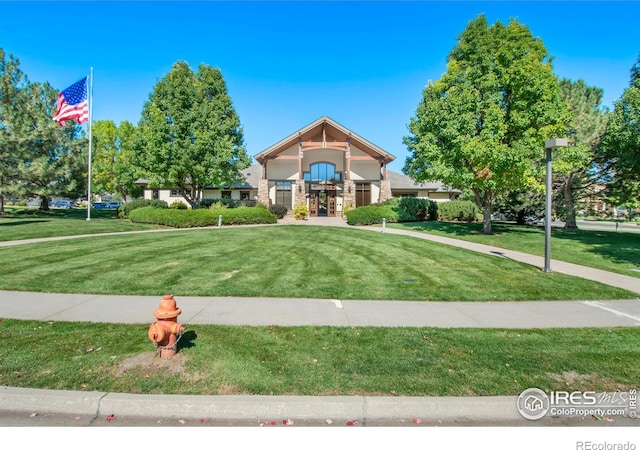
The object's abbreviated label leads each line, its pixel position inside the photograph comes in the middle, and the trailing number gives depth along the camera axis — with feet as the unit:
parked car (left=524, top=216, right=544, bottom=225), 99.78
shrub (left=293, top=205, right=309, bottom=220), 92.38
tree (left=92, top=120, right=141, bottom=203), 120.16
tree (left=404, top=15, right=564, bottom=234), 49.21
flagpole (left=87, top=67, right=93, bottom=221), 77.30
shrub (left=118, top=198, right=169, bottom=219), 96.99
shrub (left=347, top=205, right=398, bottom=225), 78.89
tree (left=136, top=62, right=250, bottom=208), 79.46
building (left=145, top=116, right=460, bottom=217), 101.45
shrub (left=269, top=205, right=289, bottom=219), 94.38
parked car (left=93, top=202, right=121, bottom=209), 194.38
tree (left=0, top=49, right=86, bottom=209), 76.64
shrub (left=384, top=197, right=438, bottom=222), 85.10
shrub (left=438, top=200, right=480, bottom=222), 102.06
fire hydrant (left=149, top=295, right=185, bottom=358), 12.46
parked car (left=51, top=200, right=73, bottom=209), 205.20
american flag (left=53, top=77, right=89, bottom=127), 69.77
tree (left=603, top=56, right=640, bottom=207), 46.96
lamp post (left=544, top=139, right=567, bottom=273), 29.35
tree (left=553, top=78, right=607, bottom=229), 63.84
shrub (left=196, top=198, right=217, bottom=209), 96.70
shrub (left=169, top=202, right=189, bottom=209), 92.48
